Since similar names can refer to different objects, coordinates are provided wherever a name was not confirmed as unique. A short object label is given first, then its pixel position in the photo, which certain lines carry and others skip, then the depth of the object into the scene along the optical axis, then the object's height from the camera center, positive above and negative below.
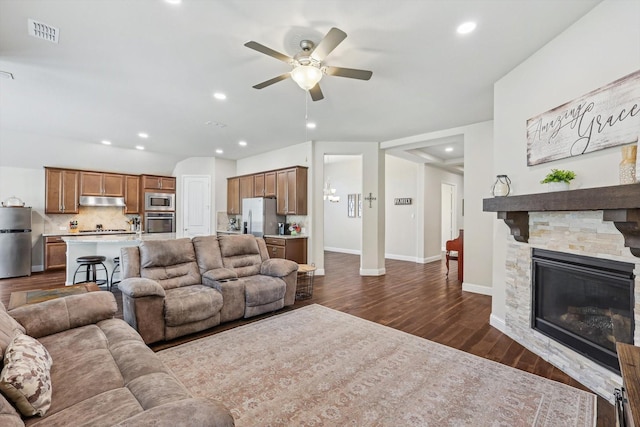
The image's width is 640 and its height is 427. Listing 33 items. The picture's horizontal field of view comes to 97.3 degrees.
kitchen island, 4.62 -0.62
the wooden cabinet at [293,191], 5.96 +0.47
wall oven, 7.61 -0.27
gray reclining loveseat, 2.78 -0.84
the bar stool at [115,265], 4.92 -0.93
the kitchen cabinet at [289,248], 5.64 -0.73
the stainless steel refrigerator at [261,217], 6.27 -0.10
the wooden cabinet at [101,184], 6.80 +0.69
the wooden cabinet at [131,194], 7.41 +0.48
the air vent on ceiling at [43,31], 2.32 +1.53
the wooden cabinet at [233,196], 7.63 +0.45
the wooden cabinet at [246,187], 7.17 +0.66
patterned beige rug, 1.83 -1.31
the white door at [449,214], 9.24 -0.02
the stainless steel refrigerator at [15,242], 5.60 -0.61
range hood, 6.77 +0.27
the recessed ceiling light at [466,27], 2.27 +1.53
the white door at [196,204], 7.83 +0.23
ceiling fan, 2.29 +1.24
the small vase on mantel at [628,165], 1.79 +0.32
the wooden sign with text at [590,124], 1.90 +0.71
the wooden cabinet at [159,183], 7.62 +0.82
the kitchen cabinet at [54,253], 6.23 -0.92
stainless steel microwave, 7.63 +0.29
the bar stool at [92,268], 4.41 -0.96
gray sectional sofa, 1.07 -0.84
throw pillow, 1.14 -0.72
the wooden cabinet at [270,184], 6.52 +0.67
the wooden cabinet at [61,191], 6.37 +0.48
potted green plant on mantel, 2.30 +0.29
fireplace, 2.06 -0.75
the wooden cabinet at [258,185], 6.85 +0.68
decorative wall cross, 5.83 +0.31
